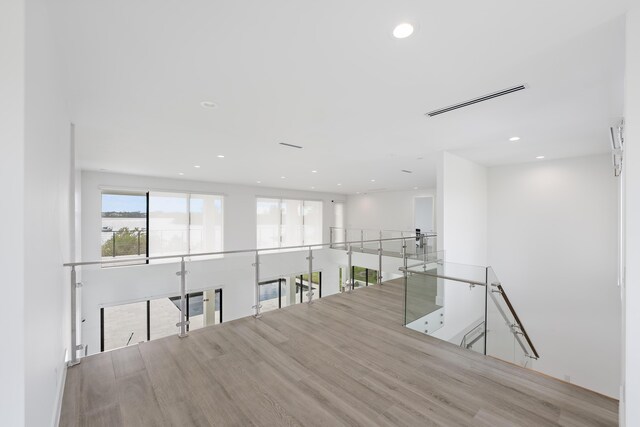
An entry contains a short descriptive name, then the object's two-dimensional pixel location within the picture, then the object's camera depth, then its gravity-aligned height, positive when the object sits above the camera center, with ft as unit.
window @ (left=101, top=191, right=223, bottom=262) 25.43 -0.94
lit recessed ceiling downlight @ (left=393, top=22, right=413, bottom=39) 5.87 +4.00
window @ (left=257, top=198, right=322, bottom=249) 35.17 -1.15
